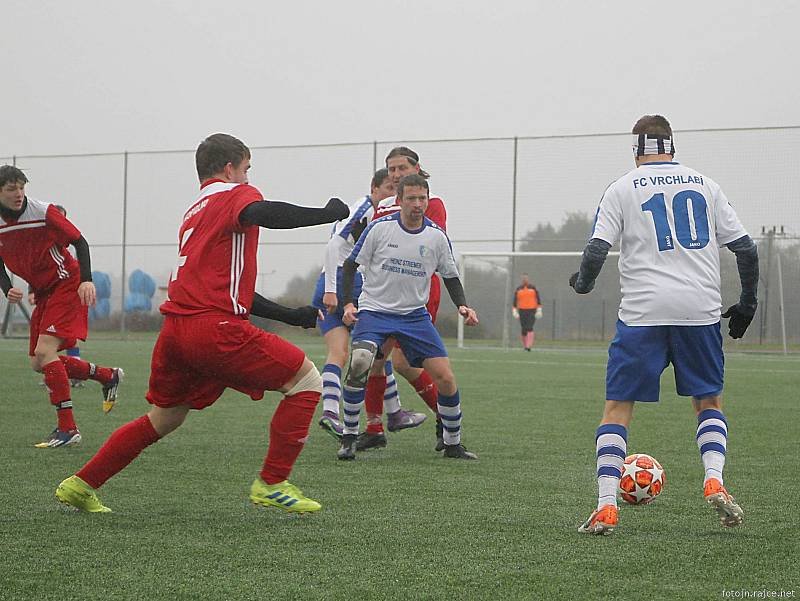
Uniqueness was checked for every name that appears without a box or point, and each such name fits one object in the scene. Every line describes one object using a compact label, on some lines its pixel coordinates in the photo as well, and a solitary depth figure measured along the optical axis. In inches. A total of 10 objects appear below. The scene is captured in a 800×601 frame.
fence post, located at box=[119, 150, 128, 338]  2309.3
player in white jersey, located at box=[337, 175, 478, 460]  536.4
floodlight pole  1909.7
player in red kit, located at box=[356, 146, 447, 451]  570.9
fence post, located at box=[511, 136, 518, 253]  2110.0
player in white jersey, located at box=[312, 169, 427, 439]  601.0
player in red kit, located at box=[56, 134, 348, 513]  352.9
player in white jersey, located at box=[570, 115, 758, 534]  351.9
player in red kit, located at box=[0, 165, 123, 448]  557.9
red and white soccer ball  390.0
